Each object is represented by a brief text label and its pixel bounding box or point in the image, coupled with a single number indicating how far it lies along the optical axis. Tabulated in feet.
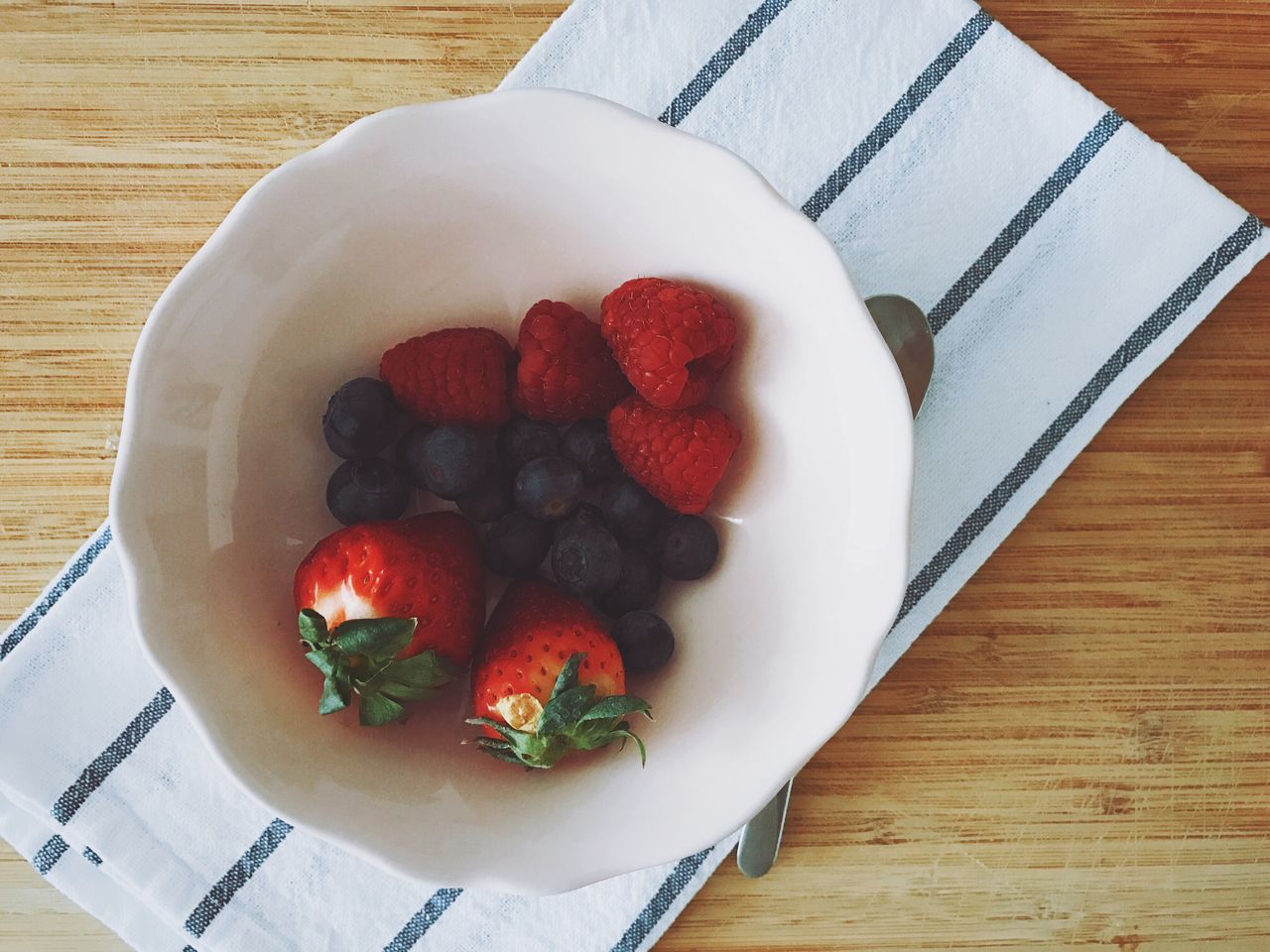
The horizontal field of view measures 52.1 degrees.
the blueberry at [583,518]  0.83
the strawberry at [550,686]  0.76
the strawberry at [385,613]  0.77
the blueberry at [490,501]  0.85
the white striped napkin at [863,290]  0.98
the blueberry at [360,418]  0.82
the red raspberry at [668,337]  0.78
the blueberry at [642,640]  0.83
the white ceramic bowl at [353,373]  0.79
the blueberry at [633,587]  0.84
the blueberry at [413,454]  0.83
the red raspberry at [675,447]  0.81
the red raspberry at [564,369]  0.82
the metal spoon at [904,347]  0.96
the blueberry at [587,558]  0.82
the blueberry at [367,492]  0.83
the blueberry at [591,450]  0.85
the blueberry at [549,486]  0.81
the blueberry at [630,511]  0.84
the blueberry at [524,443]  0.85
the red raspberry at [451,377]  0.83
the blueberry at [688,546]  0.84
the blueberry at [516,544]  0.84
